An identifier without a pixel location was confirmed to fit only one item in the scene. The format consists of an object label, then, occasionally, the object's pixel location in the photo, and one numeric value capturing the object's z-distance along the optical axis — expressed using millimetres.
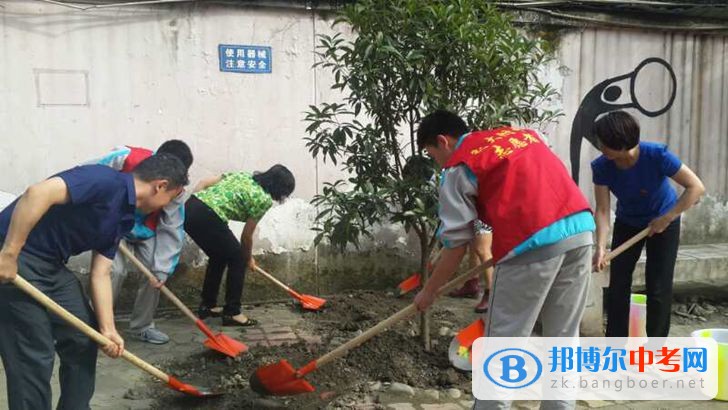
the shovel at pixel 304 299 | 5590
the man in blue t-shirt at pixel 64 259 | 2648
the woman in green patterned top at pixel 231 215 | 5086
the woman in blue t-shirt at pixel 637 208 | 3848
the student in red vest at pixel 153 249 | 4727
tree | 3633
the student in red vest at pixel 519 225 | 2643
